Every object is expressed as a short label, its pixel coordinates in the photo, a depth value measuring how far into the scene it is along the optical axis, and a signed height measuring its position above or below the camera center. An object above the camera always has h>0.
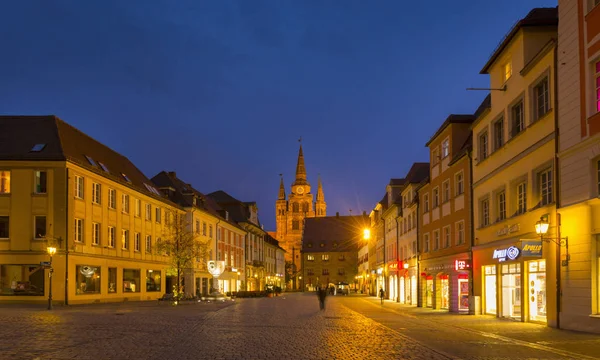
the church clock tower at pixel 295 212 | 181.50 +6.85
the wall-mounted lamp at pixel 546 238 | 22.83 -0.01
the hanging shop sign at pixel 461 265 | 34.88 -1.33
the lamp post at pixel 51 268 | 37.58 -1.65
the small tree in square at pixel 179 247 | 51.16 -0.66
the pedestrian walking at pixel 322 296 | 43.09 -3.52
